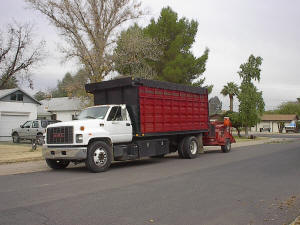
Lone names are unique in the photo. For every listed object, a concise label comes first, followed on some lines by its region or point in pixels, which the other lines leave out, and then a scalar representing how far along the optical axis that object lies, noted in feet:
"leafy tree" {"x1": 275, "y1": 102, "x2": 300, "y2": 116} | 335.92
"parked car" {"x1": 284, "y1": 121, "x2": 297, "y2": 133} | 243.19
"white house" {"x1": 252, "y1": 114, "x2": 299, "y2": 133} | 264.66
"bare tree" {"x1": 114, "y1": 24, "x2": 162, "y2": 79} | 81.51
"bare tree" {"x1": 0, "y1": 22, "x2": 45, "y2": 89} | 87.71
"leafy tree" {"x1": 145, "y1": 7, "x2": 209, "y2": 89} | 109.70
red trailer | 61.52
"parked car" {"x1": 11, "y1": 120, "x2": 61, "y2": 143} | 83.72
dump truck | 38.50
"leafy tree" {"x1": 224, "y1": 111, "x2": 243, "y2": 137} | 128.47
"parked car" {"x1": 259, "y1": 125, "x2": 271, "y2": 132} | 254.84
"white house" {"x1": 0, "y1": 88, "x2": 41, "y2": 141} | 99.91
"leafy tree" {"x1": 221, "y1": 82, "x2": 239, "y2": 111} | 167.61
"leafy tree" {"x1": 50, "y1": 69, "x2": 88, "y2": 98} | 82.58
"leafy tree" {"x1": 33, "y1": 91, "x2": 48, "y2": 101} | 262.63
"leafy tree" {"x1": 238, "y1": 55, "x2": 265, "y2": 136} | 127.34
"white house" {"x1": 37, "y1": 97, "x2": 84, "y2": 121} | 144.12
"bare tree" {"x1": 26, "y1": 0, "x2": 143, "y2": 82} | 78.33
